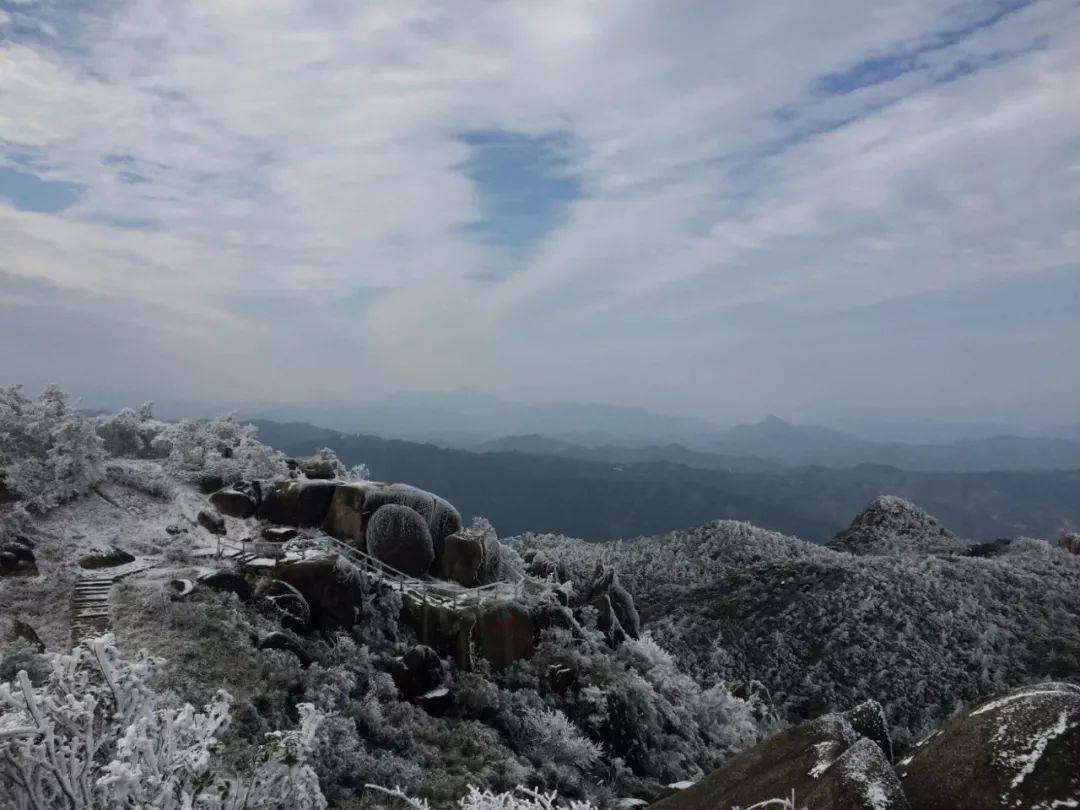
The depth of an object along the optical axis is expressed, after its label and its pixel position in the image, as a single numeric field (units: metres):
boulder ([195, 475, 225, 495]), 21.91
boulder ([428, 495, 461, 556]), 20.36
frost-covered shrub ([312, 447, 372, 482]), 25.09
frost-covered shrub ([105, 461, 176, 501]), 20.19
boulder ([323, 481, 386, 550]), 19.94
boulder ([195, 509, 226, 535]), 19.14
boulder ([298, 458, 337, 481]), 22.73
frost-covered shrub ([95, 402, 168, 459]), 26.08
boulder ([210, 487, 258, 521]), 20.48
